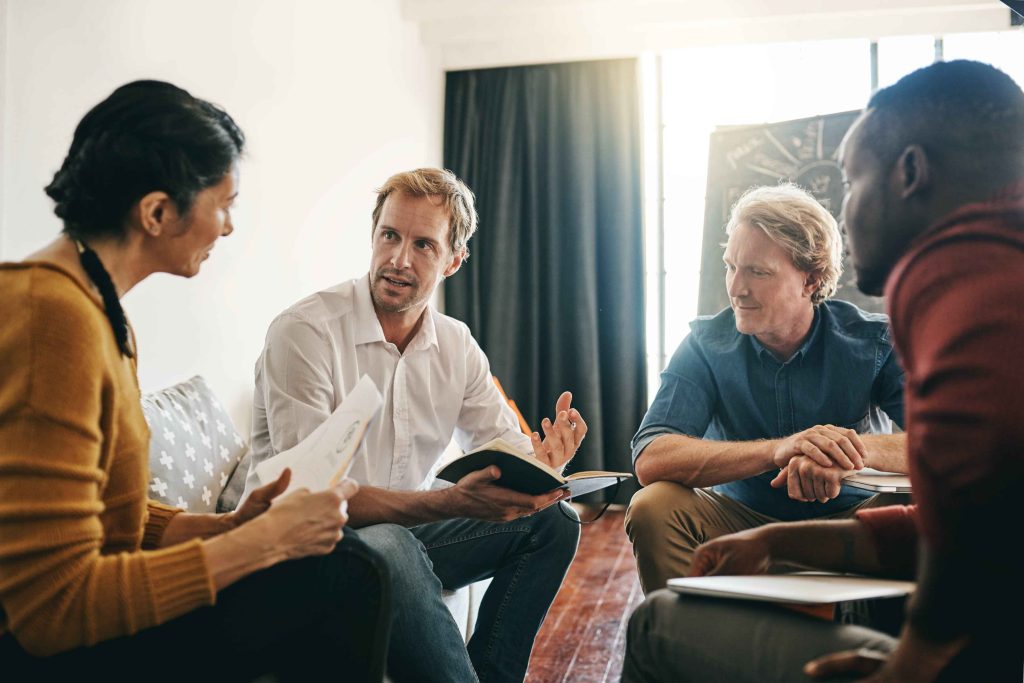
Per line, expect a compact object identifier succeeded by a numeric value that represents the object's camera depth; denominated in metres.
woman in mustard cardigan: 1.00
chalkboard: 4.22
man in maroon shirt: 0.83
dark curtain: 4.66
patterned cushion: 2.02
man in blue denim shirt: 1.91
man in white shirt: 1.79
